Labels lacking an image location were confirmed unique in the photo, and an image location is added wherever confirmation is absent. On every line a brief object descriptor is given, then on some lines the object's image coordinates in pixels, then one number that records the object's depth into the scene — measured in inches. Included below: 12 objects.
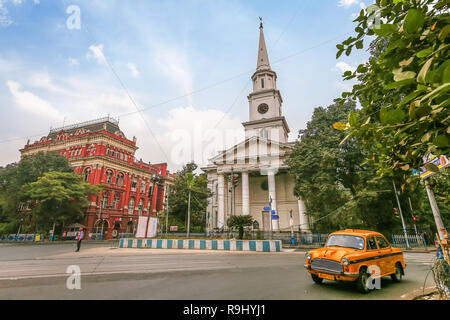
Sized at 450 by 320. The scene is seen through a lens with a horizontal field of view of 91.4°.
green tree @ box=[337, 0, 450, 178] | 49.6
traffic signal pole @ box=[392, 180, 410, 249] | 700.5
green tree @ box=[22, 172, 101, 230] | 1082.9
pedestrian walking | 618.3
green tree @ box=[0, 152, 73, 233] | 1226.6
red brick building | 1360.7
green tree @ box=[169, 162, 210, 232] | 1256.8
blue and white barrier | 671.1
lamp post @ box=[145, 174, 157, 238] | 749.0
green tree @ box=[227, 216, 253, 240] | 762.2
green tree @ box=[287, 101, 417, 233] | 693.9
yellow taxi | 197.3
